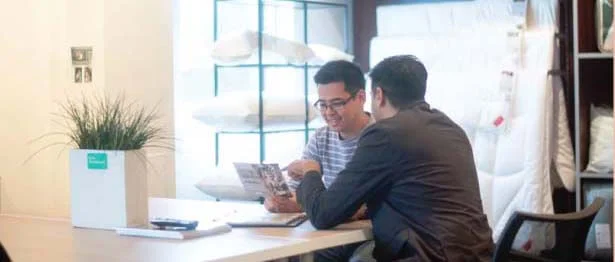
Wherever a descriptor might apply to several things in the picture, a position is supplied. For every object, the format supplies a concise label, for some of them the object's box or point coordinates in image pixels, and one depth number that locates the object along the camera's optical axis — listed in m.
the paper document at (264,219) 2.79
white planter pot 2.70
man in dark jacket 2.67
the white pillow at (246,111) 4.22
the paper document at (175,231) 2.57
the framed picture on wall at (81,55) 3.60
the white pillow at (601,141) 4.14
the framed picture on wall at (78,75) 3.61
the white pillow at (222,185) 4.22
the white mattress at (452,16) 4.41
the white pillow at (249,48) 4.17
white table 2.31
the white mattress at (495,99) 4.29
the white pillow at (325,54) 4.60
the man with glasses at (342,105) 3.49
